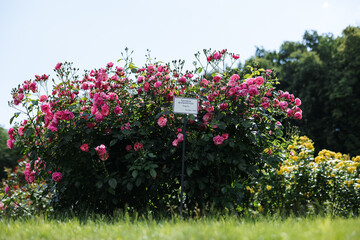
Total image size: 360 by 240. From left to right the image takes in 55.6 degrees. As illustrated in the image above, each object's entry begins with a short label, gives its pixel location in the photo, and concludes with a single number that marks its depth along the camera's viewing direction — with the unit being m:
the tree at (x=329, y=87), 19.92
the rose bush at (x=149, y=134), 4.34
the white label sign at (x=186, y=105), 4.05
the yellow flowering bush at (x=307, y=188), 5.40
